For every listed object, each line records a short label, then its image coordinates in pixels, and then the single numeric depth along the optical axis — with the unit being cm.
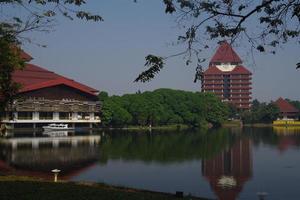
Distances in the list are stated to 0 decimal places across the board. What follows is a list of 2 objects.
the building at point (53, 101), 6762
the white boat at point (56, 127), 6394
